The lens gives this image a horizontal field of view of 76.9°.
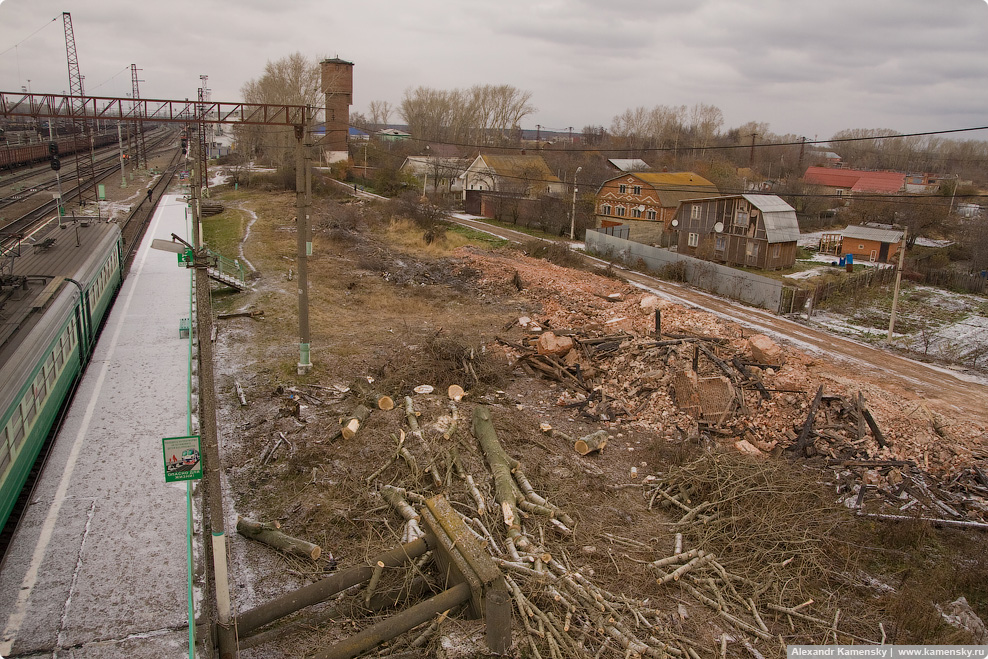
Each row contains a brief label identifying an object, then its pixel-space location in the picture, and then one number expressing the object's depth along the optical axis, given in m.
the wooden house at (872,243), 40.03
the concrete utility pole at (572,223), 44.42
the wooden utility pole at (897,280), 24.19
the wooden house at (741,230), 35.22
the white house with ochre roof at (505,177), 57.75
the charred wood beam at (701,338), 17.19
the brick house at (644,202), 43.75
